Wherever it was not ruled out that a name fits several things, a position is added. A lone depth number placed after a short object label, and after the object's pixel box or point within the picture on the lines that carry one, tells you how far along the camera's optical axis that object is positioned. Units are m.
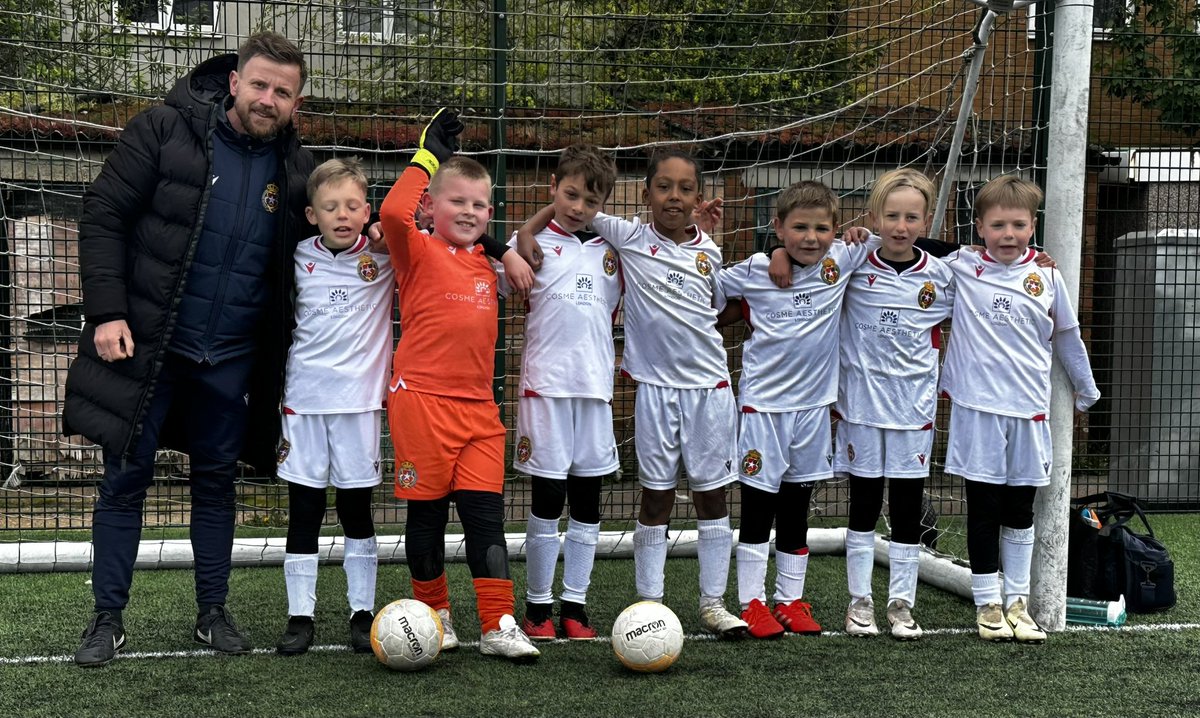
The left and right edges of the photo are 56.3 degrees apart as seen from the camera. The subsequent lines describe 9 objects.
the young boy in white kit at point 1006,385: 4.47
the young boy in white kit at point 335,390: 4.16
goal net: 5.82
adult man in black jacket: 3.97
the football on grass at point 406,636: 3.82
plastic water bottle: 4.66
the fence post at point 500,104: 5.68
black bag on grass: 4.84
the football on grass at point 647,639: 3.82
